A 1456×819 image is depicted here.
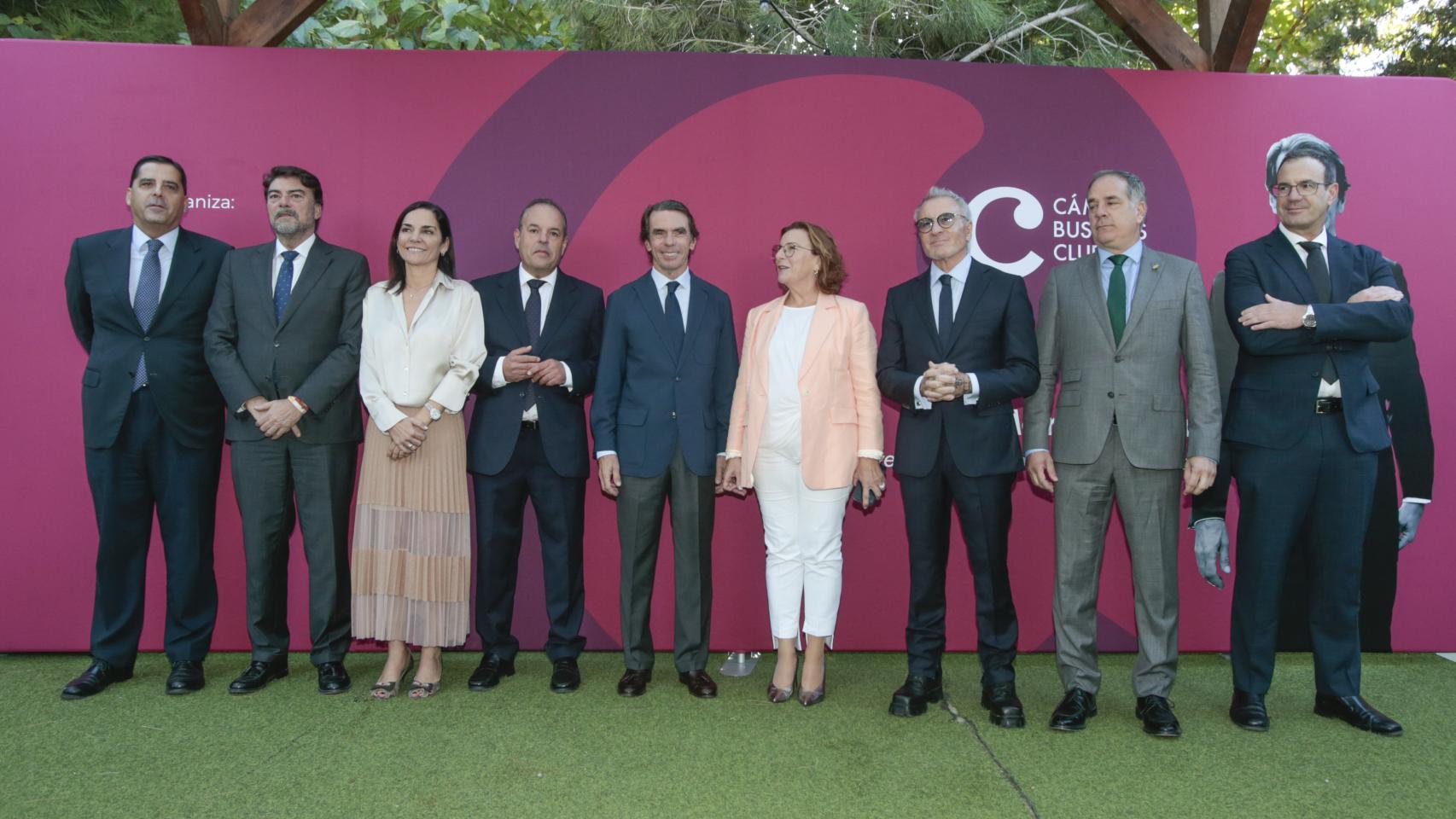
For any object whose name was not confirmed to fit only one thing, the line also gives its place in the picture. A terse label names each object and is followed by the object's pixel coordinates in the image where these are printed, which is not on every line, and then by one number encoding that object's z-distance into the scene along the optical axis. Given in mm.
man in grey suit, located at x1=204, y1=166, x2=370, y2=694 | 3598
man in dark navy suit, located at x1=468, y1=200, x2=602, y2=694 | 3621
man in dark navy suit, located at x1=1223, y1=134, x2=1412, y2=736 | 3244
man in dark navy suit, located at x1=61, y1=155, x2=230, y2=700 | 3625
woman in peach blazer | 3443
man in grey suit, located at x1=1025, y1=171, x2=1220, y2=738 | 3250
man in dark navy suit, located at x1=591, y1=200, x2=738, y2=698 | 3574
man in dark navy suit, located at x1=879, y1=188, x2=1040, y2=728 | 3314
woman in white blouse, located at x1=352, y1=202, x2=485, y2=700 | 3506
